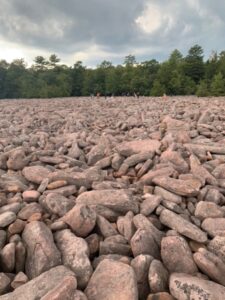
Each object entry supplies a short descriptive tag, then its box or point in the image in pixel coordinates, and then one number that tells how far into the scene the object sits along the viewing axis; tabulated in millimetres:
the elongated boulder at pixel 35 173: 3910
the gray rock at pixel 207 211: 3166
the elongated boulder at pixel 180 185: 3445
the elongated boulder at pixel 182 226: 2739
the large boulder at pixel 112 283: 2132
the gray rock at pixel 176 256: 2480
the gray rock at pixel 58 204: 3108
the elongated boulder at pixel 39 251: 2436
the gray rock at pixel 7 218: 2811
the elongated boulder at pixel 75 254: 2379
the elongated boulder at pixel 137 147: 4776
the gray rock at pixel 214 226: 2879
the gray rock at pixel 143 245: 2621
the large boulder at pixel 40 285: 2129
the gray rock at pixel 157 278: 2293
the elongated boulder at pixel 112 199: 3184
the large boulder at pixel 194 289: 2144
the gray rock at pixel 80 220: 2822
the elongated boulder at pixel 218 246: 2642
